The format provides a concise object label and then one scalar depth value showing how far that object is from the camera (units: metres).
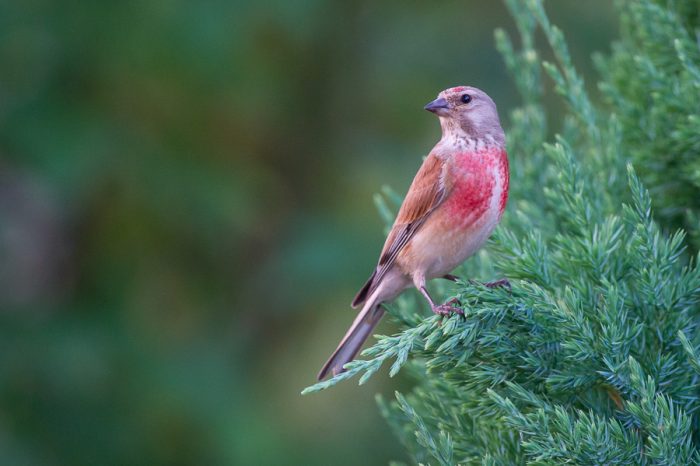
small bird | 6.36
